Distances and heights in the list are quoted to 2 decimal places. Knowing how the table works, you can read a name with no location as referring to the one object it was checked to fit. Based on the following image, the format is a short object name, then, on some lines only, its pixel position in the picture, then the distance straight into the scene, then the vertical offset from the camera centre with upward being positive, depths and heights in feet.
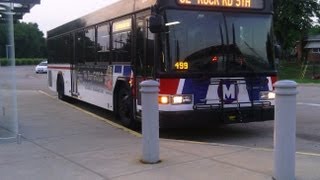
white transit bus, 33.04 +0.13
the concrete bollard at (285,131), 20.53 -2.79
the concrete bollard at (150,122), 24.82 -2.93
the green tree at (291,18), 153.48 +11.72
